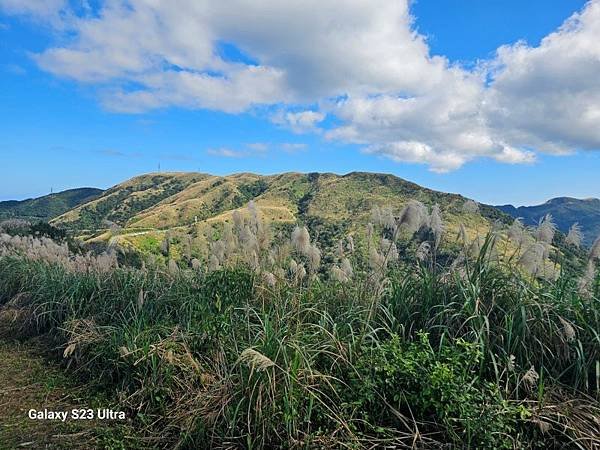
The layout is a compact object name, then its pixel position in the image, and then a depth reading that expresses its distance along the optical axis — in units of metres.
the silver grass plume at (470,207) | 4.96
